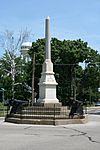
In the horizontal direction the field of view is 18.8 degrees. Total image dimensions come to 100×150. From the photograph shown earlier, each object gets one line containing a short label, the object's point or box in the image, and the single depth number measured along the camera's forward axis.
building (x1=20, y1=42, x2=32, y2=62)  56.40
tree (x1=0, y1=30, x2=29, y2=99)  48.63
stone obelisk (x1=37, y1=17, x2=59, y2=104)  20.57
